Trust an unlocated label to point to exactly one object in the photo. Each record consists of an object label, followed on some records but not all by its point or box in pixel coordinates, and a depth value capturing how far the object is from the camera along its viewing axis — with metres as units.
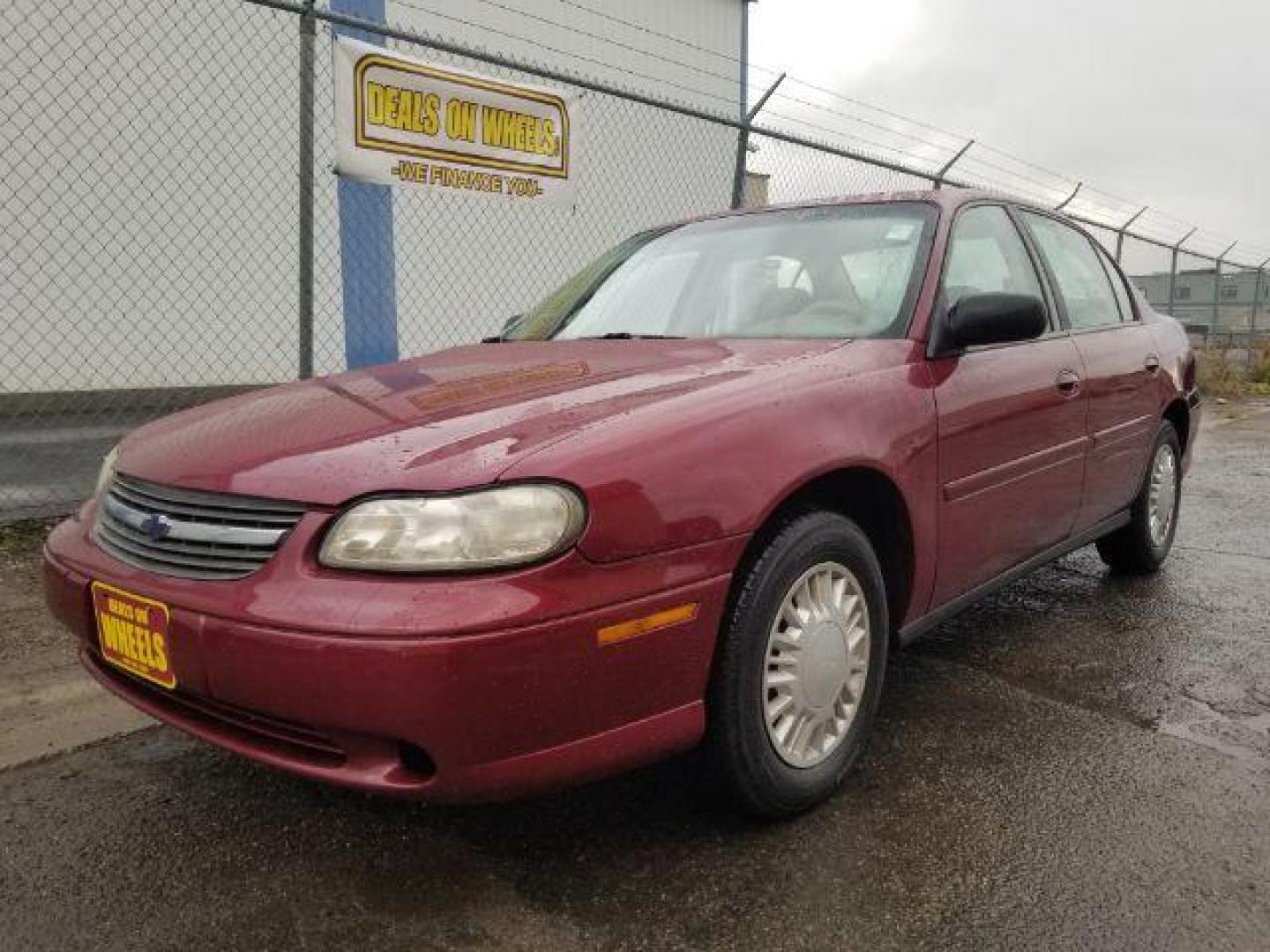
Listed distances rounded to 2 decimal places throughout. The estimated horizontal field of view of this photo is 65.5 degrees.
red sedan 1.67
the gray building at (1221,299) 15.63
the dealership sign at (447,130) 4.48
